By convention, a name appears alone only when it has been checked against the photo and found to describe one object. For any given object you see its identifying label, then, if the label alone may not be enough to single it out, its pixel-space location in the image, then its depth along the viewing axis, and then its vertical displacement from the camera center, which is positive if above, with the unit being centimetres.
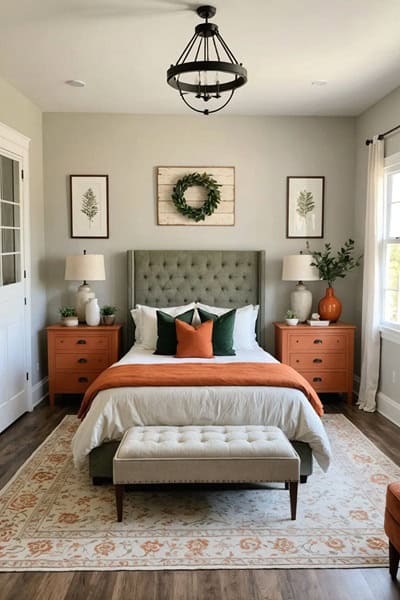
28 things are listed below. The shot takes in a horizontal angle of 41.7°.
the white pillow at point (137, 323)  538 -68
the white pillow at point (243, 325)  521 -68
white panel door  458 -39
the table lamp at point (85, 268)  538 -11
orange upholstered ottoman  244 -126
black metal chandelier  289 +146
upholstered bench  291 -114
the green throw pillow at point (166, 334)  482 -71
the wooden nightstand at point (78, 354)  537 -100
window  492 +10
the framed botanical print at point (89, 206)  579 +56
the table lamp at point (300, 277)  546 -20
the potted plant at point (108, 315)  556 -61
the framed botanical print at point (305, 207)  585 +56
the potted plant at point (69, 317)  545 -63
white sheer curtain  509 -15
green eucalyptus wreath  568 +67
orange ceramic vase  557 -53
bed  341 -103
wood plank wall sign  576 +67
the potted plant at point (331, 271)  557 -14
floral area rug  266 -152
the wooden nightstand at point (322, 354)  540 -99
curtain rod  474 +116
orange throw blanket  358 -84
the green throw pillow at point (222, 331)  484 -69
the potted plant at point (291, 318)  552 -64
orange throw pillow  466 -75
